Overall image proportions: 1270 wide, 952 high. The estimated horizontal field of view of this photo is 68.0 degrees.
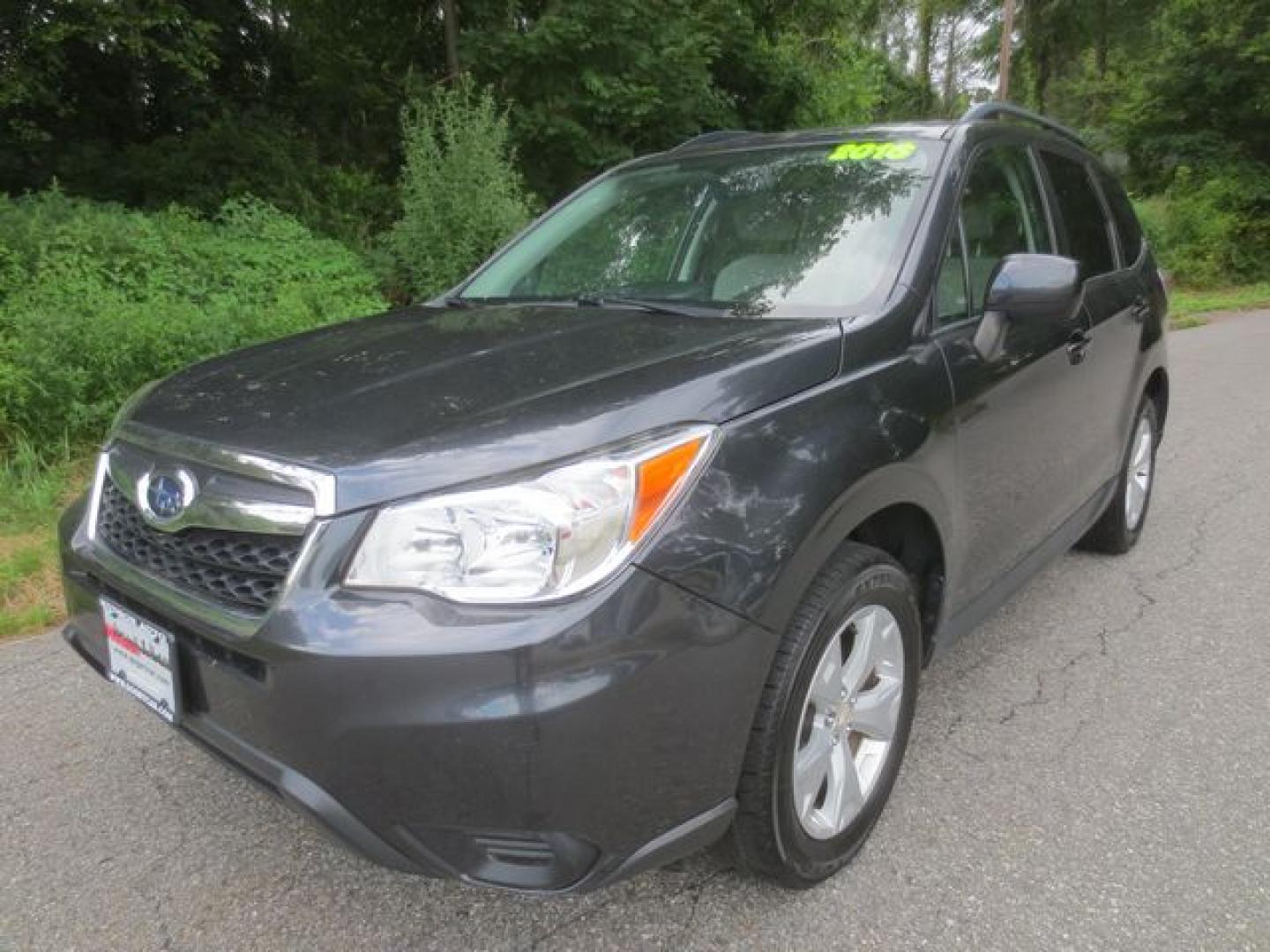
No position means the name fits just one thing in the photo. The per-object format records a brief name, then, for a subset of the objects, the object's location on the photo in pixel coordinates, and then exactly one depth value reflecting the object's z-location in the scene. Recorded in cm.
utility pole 2008
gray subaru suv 155
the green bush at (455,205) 831
